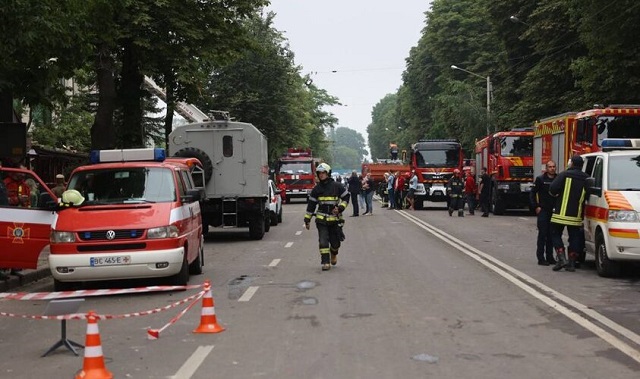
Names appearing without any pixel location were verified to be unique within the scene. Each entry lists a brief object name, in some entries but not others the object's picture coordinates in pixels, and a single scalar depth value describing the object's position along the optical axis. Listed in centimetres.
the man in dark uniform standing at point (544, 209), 1445
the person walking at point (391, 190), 3908
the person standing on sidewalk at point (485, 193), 3222
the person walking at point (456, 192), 3259
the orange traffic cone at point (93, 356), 651
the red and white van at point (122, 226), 1134
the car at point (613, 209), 1238
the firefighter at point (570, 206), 1365
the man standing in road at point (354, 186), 3180
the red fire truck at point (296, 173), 4853
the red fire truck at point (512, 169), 3309
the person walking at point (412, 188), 3809
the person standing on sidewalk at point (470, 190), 3356
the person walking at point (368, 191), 3281
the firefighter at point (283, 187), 4903
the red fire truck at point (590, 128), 2255
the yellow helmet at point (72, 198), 1201
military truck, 2102
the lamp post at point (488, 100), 5176
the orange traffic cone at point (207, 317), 853
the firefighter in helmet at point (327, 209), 1406
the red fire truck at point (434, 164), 3844
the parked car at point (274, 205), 2689
